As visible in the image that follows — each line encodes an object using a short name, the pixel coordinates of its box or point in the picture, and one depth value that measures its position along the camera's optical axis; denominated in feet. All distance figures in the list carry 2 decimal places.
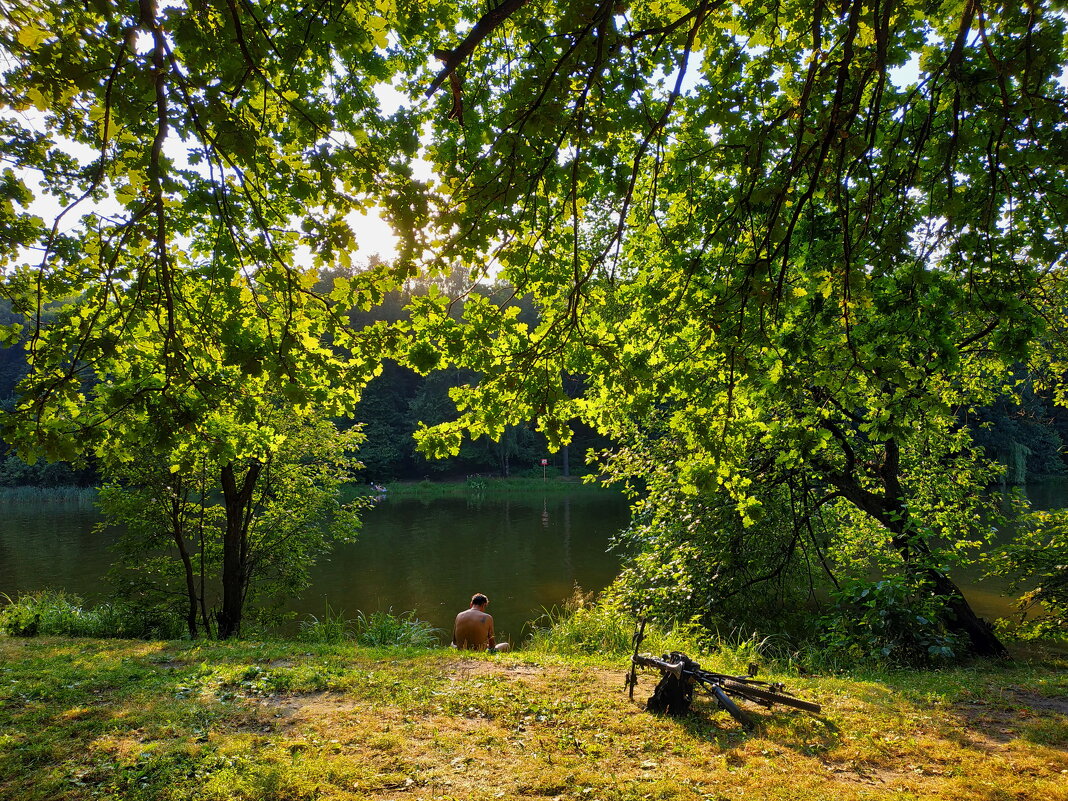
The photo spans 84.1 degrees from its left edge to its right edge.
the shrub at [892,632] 22.68
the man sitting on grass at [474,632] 26.81
